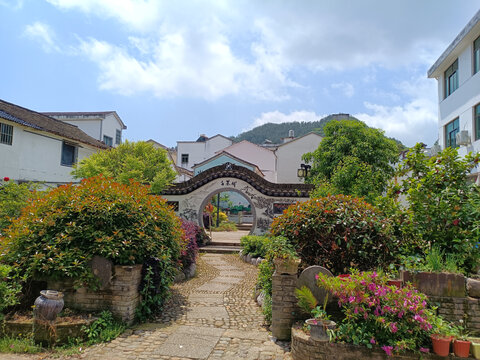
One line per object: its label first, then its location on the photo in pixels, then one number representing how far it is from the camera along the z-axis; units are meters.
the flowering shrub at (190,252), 8.68
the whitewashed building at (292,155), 27.23
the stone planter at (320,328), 3.74
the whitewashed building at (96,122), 27.22
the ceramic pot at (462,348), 3.48
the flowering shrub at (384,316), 3.62
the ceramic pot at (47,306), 4.41
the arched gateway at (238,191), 14.68
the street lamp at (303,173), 15.84
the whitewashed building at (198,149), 36.88
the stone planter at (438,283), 4.07
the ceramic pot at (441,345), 3.51
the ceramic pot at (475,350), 3.48
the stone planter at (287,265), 4.55
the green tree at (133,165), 13.91
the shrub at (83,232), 4.95
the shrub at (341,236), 4.90
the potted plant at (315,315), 3.75
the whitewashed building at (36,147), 15.82
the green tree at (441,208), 4.58
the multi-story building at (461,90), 12.62
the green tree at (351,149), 14.45
